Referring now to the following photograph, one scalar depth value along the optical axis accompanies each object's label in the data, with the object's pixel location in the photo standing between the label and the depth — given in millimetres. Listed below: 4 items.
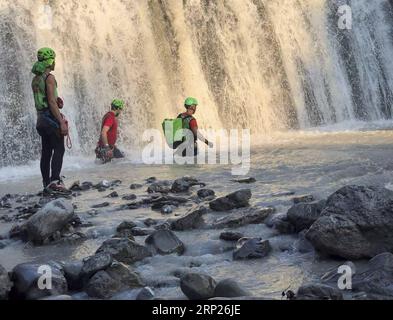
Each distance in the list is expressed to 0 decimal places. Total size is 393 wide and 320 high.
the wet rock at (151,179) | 10044
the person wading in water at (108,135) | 12922
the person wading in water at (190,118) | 12727
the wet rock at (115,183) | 9898
